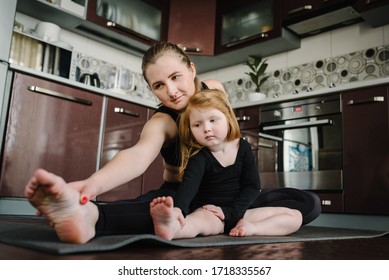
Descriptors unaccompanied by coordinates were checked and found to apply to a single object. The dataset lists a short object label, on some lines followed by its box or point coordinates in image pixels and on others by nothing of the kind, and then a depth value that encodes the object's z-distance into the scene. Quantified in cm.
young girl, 105
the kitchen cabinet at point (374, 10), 218
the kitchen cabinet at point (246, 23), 267
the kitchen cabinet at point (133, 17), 256
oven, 212
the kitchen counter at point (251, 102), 194
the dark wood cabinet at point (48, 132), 183
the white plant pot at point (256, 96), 275
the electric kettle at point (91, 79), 246
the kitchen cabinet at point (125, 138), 224
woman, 63
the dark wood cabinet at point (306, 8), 238
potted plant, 277
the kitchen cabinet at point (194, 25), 295
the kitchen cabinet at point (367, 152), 189
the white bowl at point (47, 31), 235
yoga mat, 65
